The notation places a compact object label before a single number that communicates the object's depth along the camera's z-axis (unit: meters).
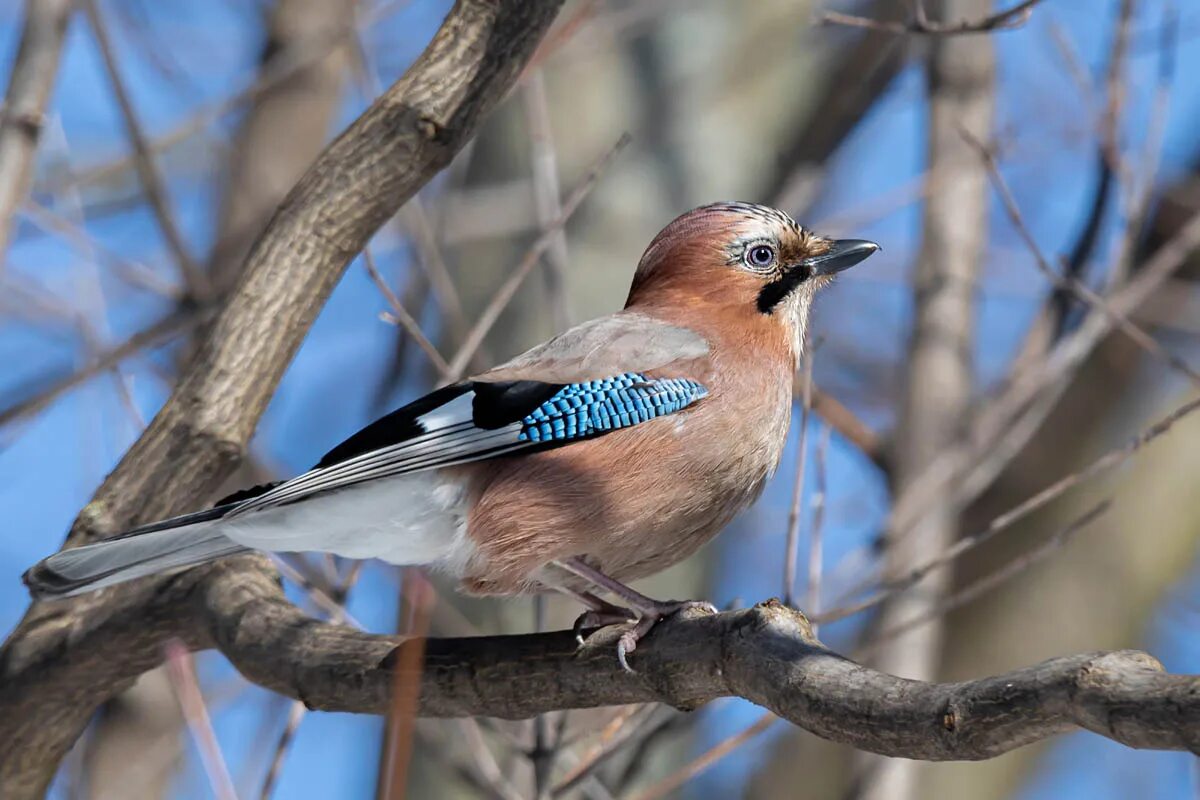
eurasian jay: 7.09
